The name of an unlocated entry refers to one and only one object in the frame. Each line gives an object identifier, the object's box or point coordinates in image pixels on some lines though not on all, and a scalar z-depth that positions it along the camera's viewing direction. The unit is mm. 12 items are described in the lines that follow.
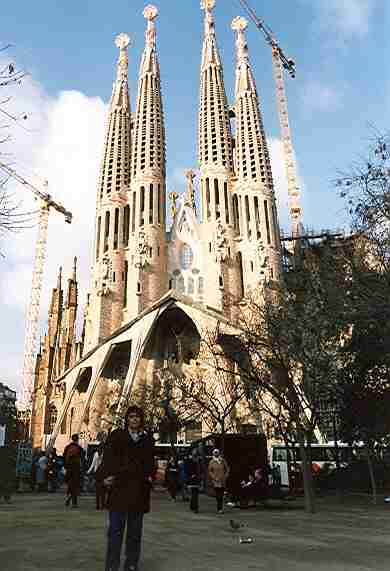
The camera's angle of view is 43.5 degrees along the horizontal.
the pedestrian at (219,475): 10071
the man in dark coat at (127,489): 3963
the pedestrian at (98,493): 10527
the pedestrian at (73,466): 10672
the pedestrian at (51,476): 16809
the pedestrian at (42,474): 16312
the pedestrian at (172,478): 14984
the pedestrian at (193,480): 10438
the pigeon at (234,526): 7391
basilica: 42031
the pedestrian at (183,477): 14405
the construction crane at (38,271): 76812
